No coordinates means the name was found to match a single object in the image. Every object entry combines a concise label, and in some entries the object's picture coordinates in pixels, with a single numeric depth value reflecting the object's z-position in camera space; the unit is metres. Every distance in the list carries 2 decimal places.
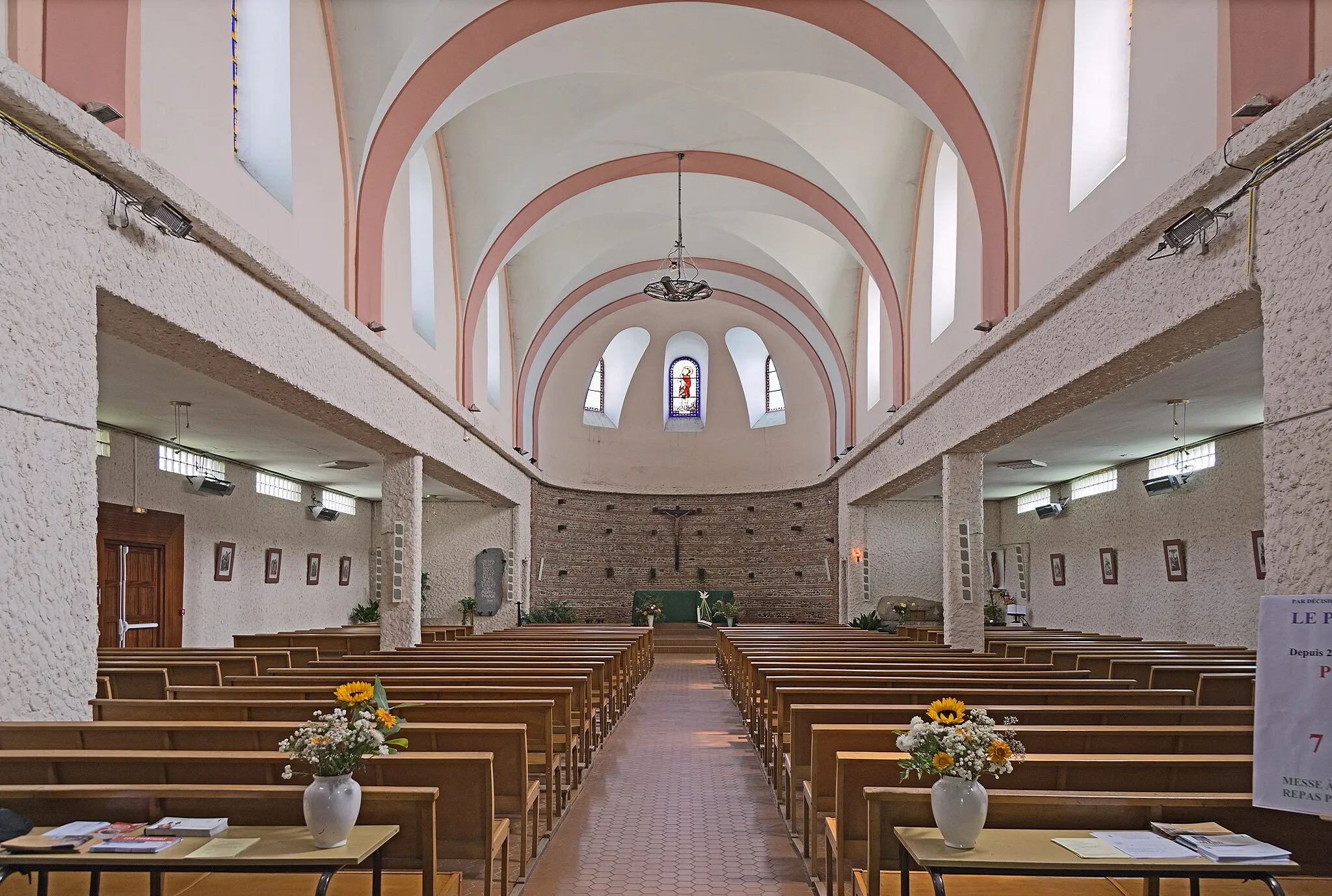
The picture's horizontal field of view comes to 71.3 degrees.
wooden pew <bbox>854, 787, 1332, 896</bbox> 3.33
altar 22.95
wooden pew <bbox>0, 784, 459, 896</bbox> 3.33
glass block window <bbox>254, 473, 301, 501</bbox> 16.34
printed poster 3.28
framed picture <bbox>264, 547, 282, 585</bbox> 16.41
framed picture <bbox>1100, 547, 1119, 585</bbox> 16.02
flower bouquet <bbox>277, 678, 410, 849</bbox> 3.04
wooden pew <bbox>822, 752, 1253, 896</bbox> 4.05
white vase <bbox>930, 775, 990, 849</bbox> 3.03
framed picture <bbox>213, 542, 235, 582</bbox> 14.80
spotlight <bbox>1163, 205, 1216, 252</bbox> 5.34
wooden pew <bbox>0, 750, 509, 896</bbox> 3.84
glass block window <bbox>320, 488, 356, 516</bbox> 19.05
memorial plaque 19.73
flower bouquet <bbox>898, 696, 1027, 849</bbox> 3.04
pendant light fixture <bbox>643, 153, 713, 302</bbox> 15.20
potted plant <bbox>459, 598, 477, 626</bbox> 19.72
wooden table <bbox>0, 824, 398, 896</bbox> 2.78
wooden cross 24.31
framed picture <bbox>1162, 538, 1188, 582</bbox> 13.78
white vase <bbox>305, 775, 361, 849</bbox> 3.04
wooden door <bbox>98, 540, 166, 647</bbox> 12.21
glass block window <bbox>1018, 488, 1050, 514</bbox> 18.88
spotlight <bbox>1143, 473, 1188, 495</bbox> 13.05
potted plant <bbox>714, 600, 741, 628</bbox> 21.70
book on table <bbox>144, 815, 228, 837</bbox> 3.06
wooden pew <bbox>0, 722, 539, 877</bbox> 4.32
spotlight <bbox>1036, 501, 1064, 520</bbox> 17.45
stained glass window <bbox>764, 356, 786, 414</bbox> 25.20
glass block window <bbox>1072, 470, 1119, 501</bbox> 16.02
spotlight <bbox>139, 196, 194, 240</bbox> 5.40
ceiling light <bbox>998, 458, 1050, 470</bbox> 15.09
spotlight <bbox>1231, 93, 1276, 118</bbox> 5.05
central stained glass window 25.73
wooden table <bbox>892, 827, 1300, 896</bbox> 2.85
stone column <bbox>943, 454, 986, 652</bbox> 11.15
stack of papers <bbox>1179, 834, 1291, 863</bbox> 2.90
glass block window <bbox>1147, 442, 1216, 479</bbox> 13.17
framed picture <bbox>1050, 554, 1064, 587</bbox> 18.23
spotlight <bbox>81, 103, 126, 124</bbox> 5.06
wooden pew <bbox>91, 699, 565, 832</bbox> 5.66
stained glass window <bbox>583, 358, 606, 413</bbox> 25.16
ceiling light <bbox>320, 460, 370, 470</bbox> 15.29
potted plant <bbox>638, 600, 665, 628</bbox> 21.58
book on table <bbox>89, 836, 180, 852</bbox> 2.87
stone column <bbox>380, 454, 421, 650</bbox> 11.41
